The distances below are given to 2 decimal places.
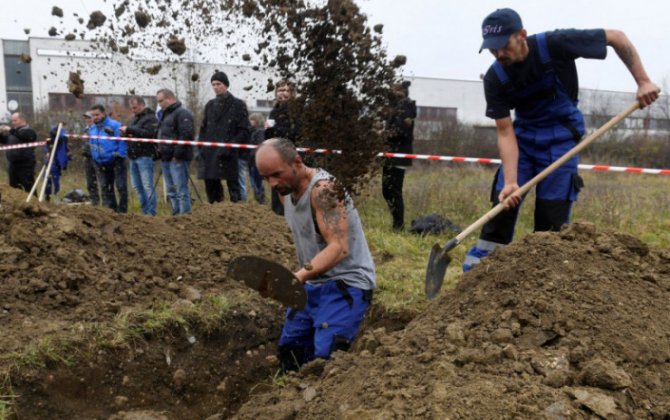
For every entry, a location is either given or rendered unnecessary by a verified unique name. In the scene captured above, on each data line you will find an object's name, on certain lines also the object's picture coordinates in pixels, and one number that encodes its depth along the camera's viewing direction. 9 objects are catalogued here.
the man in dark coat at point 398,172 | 7.42
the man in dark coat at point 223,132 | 7.86
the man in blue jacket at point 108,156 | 8.80
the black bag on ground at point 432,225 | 7.71
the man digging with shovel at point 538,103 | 3.83
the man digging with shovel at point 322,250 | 3.44
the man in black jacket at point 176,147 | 8.05
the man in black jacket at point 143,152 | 8.45
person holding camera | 11.24
